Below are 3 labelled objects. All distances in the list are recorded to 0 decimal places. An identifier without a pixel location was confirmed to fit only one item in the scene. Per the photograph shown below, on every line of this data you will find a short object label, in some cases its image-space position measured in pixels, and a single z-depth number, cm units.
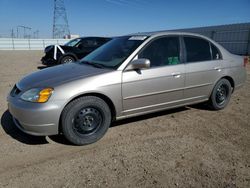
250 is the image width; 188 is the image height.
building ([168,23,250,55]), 1872
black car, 992
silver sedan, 280
